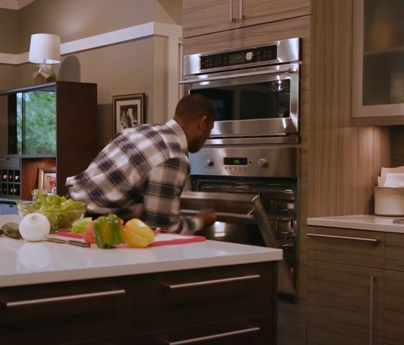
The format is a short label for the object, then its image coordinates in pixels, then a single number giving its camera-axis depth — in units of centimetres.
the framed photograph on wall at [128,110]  537
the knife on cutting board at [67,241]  213
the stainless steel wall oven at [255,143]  348
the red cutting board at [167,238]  220
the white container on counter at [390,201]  357
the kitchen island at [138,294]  163
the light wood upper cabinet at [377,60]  352
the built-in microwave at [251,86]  351
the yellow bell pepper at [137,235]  210
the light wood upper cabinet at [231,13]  352
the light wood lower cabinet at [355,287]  312
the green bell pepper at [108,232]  207
